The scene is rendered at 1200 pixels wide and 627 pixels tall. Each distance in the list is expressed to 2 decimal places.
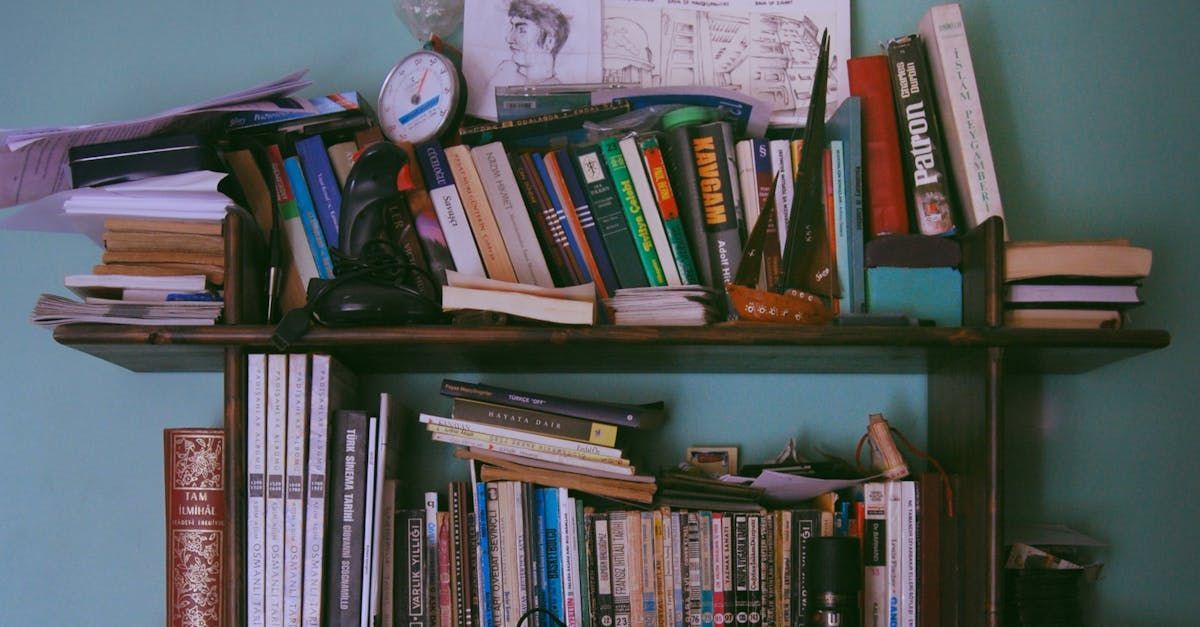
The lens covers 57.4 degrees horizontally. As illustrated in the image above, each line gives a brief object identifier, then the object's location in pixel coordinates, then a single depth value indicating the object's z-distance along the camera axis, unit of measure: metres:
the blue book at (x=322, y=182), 1.41
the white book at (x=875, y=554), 1.31
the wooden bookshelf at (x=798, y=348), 1.23
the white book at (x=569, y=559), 1.32
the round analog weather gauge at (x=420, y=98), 1.43
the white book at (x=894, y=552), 1.30
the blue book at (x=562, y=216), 1.41
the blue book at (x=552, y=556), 1.32
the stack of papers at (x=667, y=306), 1.30
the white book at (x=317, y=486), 1.25
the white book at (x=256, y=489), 1.24
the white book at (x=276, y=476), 1.25
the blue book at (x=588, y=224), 1.41
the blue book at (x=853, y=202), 1.36
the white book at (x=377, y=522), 1.27
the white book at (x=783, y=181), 1.40
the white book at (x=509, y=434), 1.32
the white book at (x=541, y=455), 1.32
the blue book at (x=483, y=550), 1.32
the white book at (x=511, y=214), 1.40
